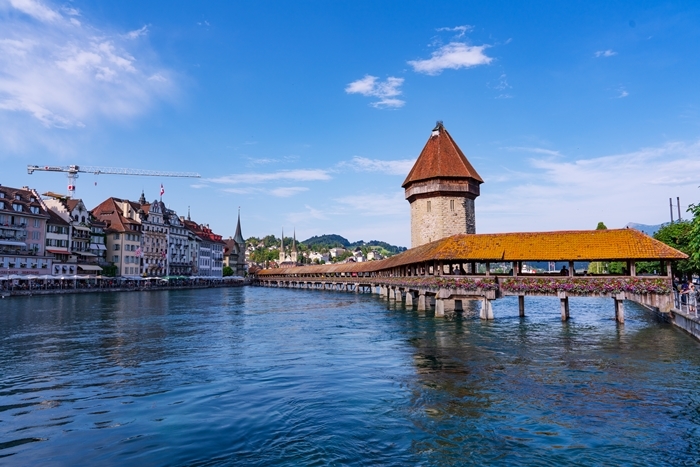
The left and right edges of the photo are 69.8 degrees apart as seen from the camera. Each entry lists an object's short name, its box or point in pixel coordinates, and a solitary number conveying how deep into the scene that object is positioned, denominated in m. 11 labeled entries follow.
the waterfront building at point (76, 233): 70.69
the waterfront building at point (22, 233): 59.88
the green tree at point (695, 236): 26.28
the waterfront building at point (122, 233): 82.31
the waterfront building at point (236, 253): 142.00
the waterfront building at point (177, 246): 98.56
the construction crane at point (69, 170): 110.69
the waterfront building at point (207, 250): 114.25
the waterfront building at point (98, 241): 76.56
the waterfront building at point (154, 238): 89.56
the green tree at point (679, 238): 36.22
